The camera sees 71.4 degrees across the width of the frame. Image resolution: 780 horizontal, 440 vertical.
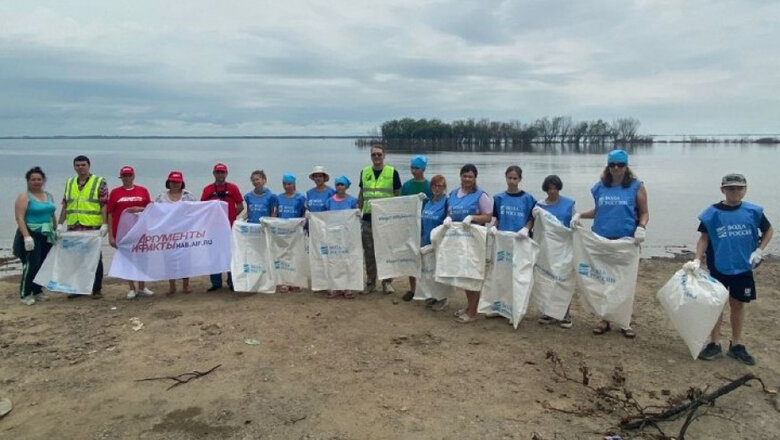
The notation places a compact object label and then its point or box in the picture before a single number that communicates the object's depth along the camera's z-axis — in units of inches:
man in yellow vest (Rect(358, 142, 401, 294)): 274.7
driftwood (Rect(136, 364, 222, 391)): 179.8
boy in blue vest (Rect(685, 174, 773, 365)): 194.9
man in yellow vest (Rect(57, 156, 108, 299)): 275.3
